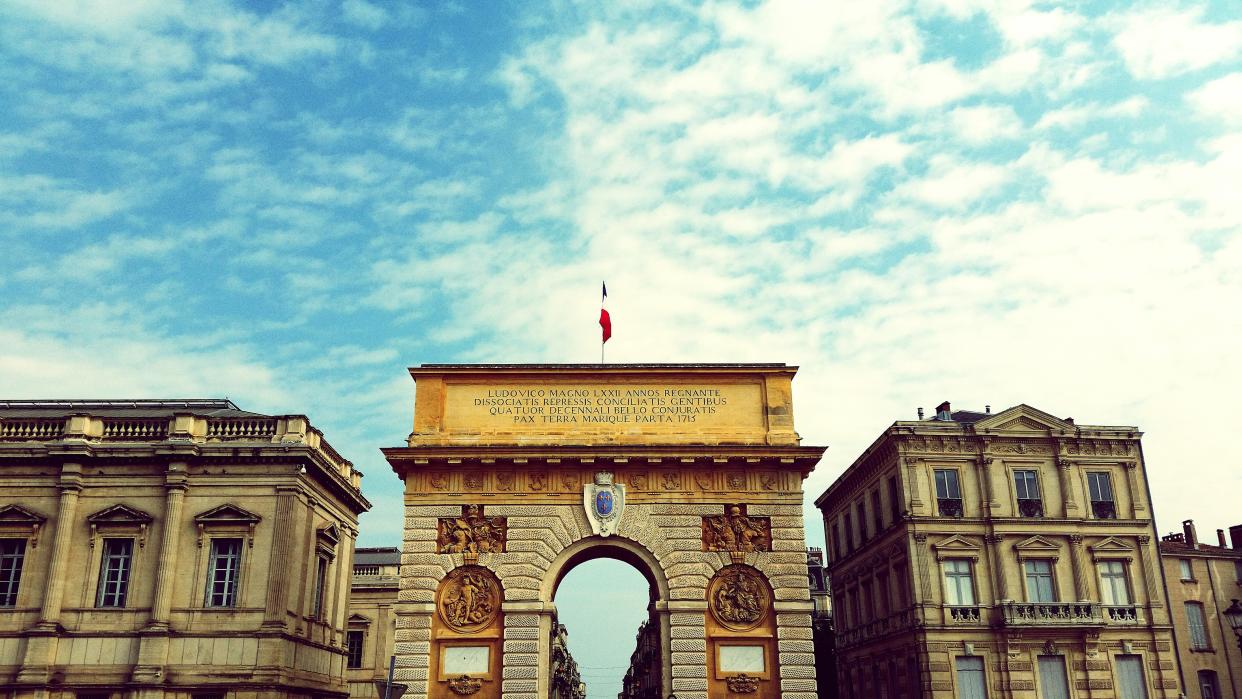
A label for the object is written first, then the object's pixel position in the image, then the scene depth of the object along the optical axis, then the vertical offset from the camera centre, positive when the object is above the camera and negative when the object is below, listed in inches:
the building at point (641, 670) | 3034.0 +94.5
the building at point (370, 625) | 1732.3 +130.6
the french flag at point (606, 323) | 1214.3 +452.4
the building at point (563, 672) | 2822.3 +82.6
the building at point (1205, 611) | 1572.3 +126.1
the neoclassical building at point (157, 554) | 1040.2 +159.9
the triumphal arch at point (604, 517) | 1006.4 +188.2
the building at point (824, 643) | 2025.1 +106.6
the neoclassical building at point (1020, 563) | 1370.6 +183.3
